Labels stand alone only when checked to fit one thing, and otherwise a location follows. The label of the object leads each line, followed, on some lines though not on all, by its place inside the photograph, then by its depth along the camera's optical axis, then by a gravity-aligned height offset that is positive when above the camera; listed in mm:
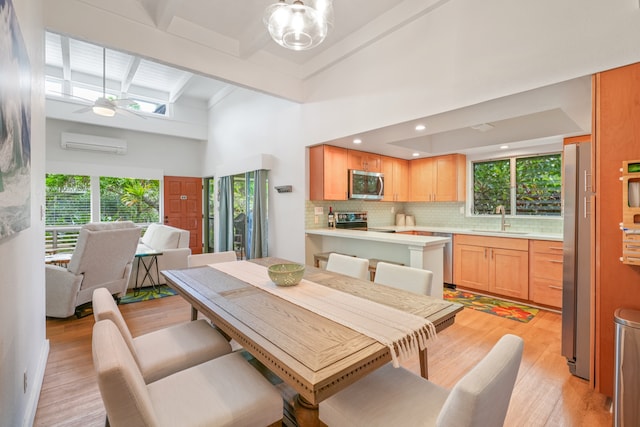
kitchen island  2863 -437
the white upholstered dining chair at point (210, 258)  2650 -451
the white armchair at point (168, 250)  4340 -605
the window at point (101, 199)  5715 +247
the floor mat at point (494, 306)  3311 -1184
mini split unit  5535 +1350
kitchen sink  4230 -308
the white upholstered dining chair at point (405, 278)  1916 -473
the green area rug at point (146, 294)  3904 -1179
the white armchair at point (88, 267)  3117 -625
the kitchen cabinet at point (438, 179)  4688 +536
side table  4285 -885
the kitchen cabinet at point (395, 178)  4793 +552
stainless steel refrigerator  2102 -371
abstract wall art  1024 +350
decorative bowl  1839 -414
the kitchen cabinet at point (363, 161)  4227 +758
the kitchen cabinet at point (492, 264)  3631 -722
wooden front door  6809 +139
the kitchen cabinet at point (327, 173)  3875 +519
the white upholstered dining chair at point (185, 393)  869 -771
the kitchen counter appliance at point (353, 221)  4367 -163
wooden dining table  965 -509
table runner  1158 -498
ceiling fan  4137 +1516
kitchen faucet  4336 -145
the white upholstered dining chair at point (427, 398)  787 -768
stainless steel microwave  4176 +387
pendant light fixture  1783 +1194
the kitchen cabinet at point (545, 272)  3354 -732
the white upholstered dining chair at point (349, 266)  2311 -461
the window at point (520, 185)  4008 +373
